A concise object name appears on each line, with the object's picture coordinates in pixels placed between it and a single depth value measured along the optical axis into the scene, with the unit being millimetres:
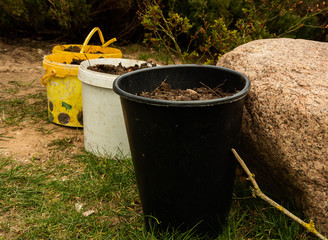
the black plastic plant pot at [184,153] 1426
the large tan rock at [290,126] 1641
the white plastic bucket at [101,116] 2367
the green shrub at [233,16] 4643
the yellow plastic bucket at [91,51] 2908
